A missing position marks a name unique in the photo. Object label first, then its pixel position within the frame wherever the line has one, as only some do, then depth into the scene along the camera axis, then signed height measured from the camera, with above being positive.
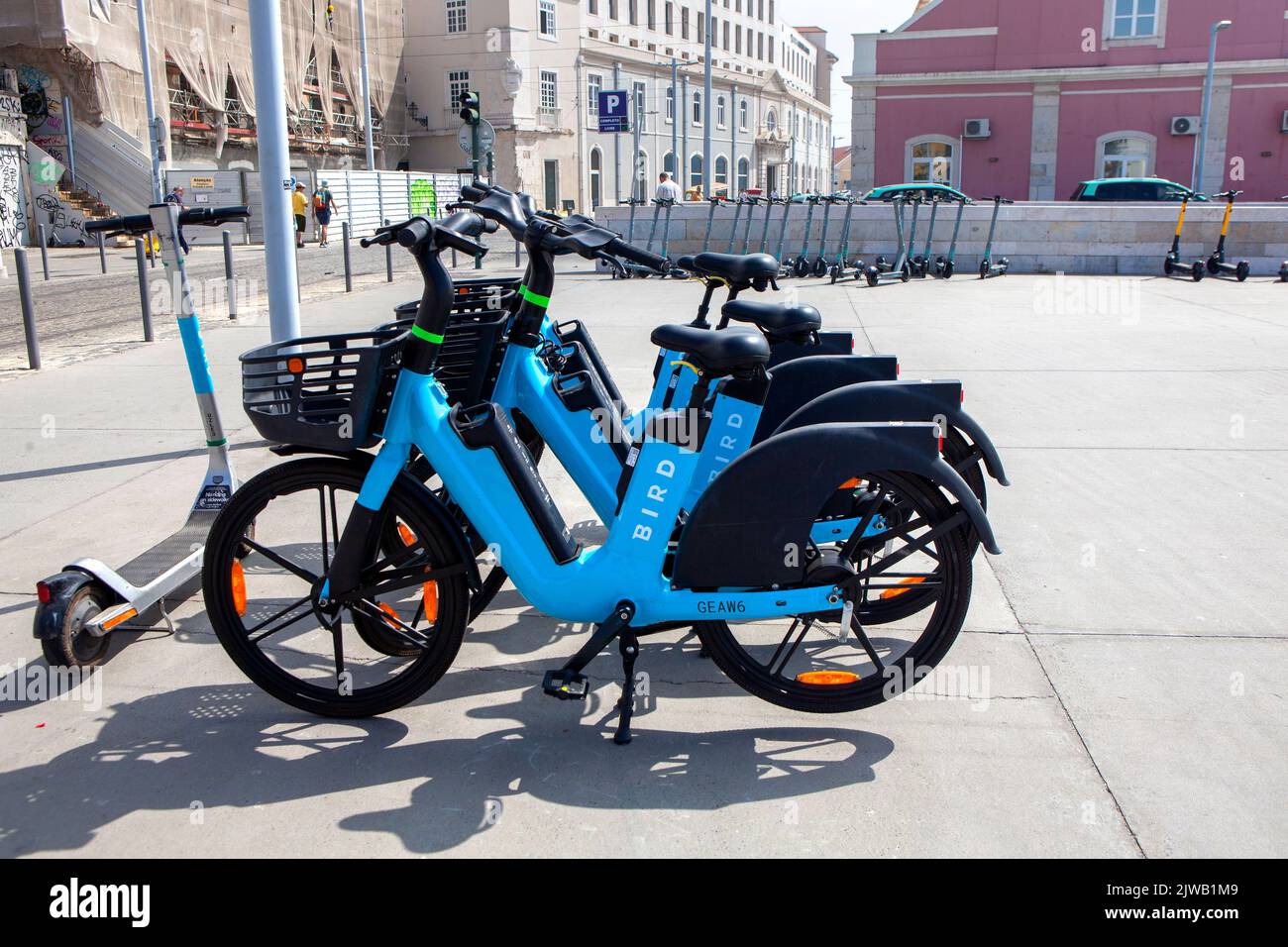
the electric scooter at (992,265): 16.88 -0.55
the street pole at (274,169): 5.75 +0.38
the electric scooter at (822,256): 17.42 -0.37
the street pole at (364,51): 44.31 +7.75
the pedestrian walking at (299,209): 27.85 +0.78
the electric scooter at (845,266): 16.58 -0.53
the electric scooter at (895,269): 15.68 -0.57
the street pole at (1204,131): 29.33 +2.64
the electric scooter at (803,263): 17.67 -0.49
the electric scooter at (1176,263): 16.44 -0.52
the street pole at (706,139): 31.57 +2.83
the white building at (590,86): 54.62 +8.37
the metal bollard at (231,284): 12.16 -0.50
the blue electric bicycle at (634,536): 2.88 -0.81
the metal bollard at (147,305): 10.32 -0.62
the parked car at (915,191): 19.92 +0.78
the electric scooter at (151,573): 3.28 -1.08
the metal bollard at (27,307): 8.39 -0.52
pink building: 30.73 +3.90
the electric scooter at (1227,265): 15.88 -0.56
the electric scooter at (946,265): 16.80 -0.52
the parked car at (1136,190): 22.02 +0.79
